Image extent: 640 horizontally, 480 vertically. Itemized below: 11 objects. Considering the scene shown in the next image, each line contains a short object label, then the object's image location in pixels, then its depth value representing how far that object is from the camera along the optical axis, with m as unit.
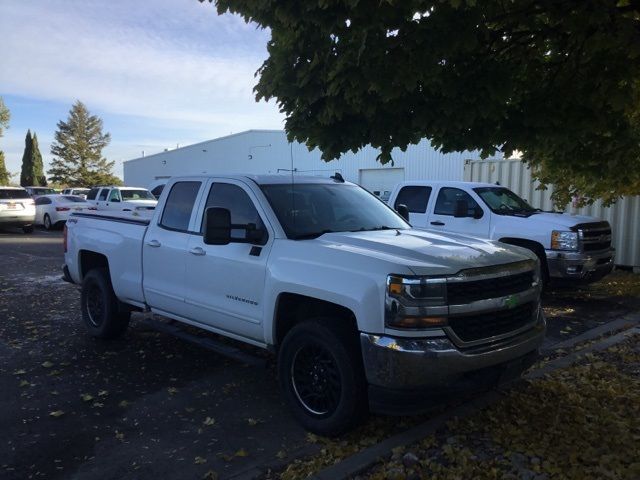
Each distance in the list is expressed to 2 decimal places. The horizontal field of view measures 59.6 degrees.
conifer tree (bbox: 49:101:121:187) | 73.06
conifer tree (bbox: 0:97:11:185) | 48.50
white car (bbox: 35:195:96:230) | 23.00
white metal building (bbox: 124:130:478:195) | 23.02
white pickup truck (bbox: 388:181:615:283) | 8.59
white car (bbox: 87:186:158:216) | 19.92
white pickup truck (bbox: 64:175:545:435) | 3.62
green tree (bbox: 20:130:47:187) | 70.00
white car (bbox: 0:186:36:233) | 20.27
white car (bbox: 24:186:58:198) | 33.35
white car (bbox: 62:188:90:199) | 36.05
